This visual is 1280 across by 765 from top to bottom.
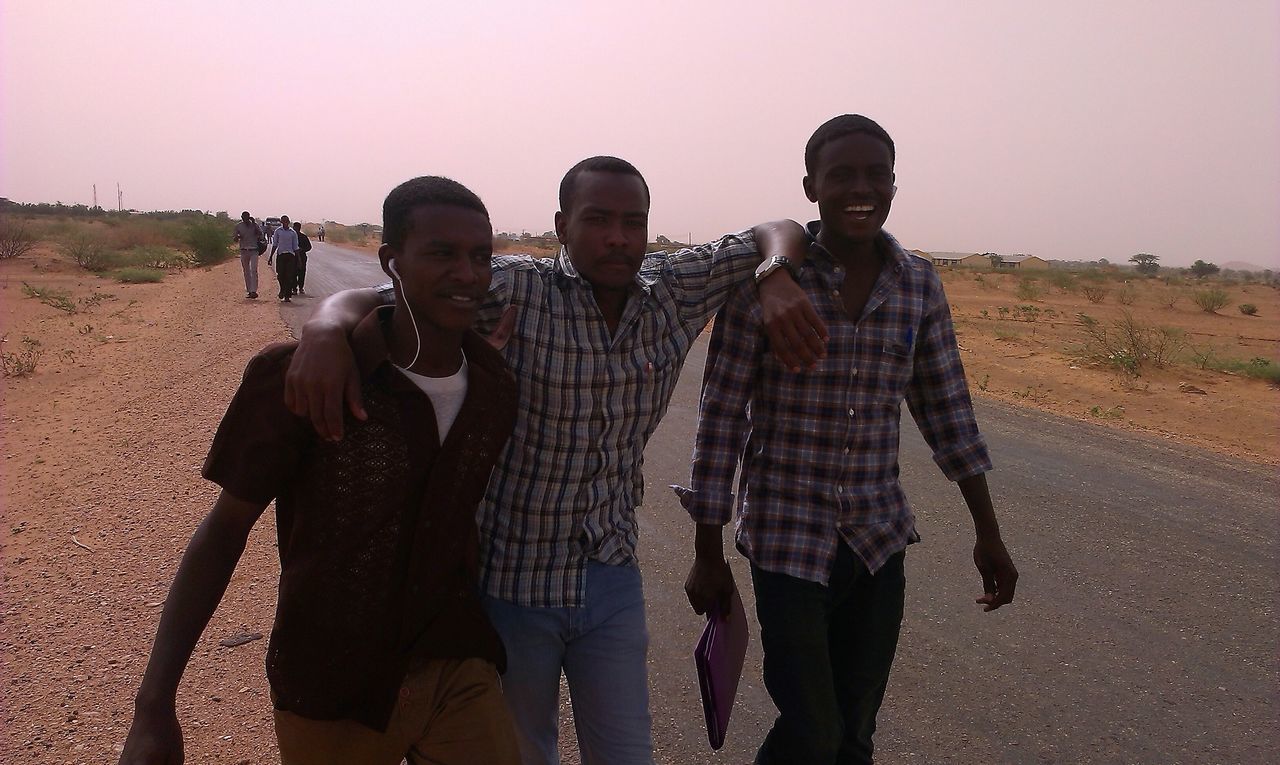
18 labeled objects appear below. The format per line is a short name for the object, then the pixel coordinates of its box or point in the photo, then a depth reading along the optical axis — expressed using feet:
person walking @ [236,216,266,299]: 58.95
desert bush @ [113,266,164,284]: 80.07
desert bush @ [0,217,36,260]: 105.19
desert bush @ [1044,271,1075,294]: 116.26
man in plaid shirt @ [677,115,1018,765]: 7.23
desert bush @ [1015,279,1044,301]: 98.99
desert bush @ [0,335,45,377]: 33.17
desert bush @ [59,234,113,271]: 96.27
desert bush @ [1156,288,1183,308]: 95.02
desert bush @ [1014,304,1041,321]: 71.29
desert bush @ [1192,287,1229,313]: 86.17
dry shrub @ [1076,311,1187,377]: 40.22
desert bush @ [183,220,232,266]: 111.65
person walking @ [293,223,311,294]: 58.26
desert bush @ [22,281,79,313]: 54.49
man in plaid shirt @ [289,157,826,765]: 6.64
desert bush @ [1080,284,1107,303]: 97.71
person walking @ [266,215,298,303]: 54.90
